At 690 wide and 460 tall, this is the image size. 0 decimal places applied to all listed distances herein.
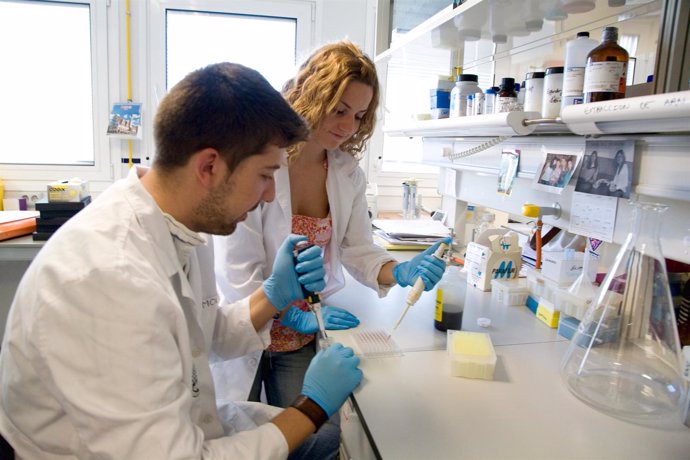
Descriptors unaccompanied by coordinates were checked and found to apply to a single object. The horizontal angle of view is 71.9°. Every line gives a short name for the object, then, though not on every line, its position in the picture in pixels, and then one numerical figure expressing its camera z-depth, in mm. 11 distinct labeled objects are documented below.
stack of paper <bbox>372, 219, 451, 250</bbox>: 1999
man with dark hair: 638
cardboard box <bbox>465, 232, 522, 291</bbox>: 1449
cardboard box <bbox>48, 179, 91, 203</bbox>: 2145
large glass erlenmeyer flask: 868
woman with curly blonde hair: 1343
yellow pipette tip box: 948
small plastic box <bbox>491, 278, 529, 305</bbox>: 1376
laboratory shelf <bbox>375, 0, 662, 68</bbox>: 1163
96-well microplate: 1044
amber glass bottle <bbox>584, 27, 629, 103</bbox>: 943
